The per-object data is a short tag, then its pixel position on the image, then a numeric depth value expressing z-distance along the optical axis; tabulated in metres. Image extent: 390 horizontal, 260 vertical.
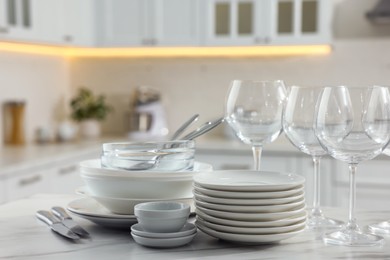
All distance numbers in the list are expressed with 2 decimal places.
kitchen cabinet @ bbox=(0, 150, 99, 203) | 2.70
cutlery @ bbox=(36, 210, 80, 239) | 1.25
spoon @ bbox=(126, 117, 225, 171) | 1.38
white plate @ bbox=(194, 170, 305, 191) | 1.14
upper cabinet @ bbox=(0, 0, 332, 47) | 3.71
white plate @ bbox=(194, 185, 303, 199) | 1.14
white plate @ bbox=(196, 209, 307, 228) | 1.15
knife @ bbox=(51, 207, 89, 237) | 1.26
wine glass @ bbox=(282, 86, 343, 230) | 1.27
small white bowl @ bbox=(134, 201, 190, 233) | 1.16
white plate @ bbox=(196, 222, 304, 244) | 1.16
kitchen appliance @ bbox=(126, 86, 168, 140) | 4.06
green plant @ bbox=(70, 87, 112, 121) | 4.11
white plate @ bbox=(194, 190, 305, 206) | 1.14
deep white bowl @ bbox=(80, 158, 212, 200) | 1.25
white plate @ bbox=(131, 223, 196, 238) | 1.17
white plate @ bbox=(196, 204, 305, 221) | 1.15
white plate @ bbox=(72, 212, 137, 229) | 1.27
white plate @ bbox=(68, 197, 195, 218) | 1.26
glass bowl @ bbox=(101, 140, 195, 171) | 1.27
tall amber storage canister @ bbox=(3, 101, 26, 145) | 3.68
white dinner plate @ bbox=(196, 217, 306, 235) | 1.15
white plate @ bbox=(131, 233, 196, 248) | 1.17
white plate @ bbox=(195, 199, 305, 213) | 1.14
